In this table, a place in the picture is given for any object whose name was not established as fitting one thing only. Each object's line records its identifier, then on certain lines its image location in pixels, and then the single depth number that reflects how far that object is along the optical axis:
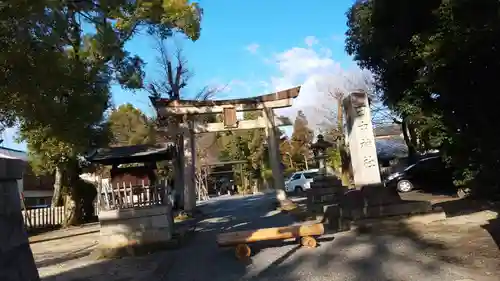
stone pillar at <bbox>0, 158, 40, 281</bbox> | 4.17
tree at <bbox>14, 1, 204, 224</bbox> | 6.96
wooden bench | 8.14
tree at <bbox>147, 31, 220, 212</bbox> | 19.31
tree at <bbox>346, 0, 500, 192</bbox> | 7.70
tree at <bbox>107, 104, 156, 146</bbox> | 32.97
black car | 19.59
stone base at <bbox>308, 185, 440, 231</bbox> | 9.47
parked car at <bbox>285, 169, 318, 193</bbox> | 32.41
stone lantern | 17.48
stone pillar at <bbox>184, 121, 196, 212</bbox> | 19.30
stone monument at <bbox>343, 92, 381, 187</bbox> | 10.52
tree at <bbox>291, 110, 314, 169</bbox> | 44.41
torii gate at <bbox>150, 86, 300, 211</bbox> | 19.19
